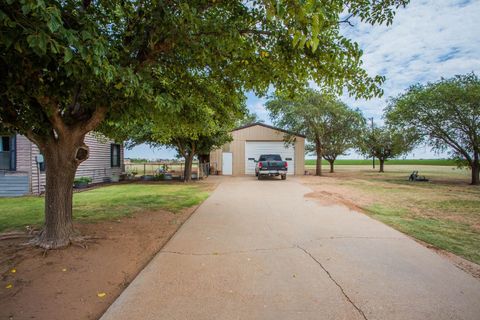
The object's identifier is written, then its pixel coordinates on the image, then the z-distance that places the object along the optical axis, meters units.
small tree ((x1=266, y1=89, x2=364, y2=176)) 21.42
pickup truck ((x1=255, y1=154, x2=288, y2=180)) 17.81
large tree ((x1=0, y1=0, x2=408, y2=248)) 3.62
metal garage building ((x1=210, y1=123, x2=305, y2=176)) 23.58
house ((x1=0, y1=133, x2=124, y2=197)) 10.86
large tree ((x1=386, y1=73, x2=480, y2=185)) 15.80
